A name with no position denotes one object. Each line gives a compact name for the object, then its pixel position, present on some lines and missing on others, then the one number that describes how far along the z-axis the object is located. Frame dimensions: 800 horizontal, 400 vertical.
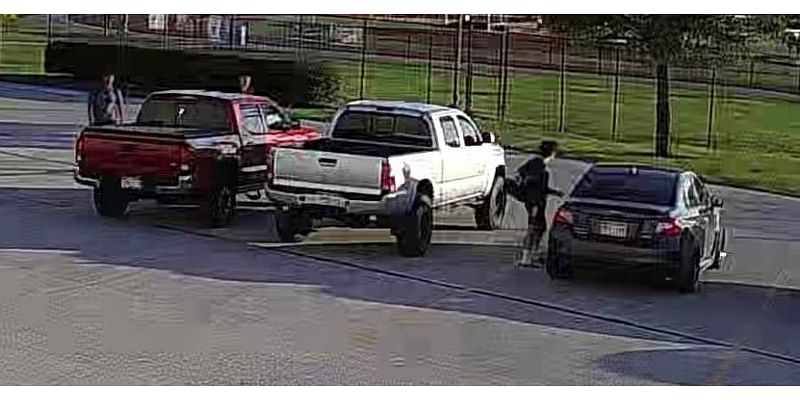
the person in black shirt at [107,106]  15.97
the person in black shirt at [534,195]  12.13
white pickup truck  12.41
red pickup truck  13.77
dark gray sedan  11.30
